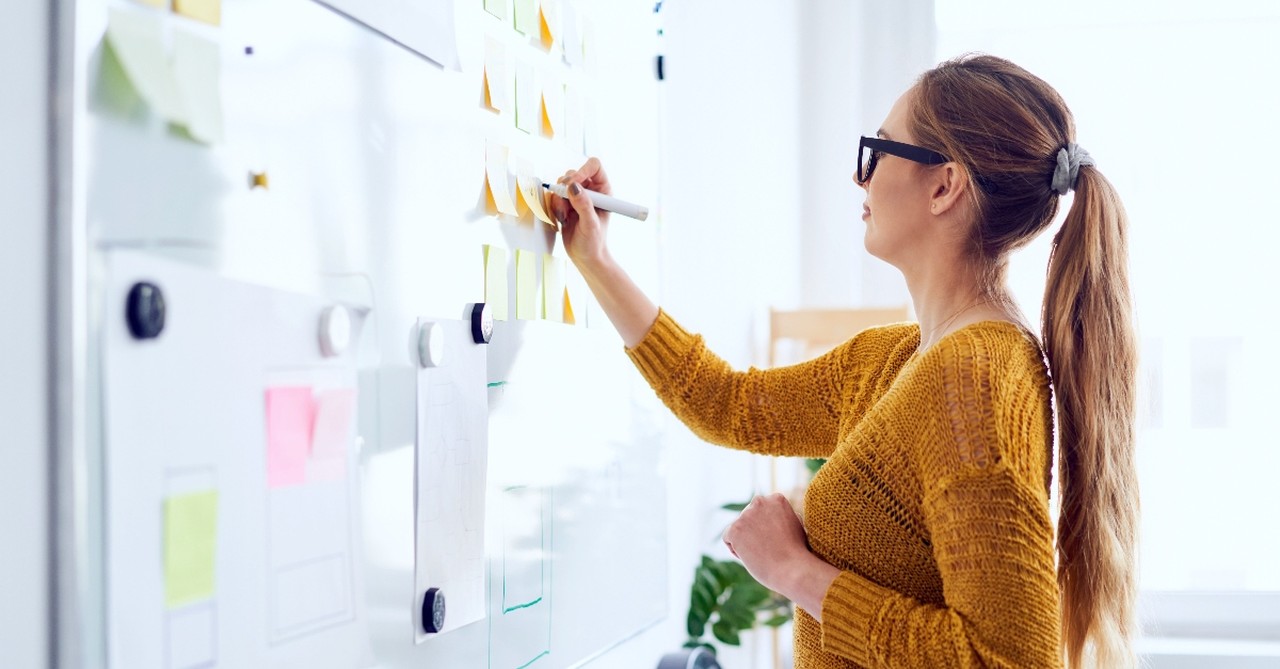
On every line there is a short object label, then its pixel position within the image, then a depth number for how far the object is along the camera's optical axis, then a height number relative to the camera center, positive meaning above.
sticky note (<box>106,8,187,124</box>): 0.67 +0.17
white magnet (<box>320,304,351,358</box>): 0.86 +0.00
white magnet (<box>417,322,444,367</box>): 1.02 -0.02
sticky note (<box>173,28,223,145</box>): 0.71 +0.17
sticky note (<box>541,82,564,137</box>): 1.31 +0.27
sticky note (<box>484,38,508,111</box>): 1.16 +0.27
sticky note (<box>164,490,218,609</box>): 0.70 -0.15
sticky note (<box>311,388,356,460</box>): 0.85 -0.08
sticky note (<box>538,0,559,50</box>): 1.31 +0.37
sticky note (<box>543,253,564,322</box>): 1.31 +0.05
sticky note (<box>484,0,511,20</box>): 1.16 +0.35
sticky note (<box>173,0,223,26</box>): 0.72 +0.21
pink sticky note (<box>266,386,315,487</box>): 0.80 -0.08
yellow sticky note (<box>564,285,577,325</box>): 1.38 +0.02
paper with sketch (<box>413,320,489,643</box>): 1.02 -0.15
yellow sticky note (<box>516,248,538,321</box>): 1.23 +0.05
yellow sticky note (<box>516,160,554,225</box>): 1.23 +0.16
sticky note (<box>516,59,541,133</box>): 1.23 +0.26
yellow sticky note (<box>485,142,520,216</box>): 1.15 +0.16
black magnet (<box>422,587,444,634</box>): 1.01 -0.27
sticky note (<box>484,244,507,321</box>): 1.15 +0.05
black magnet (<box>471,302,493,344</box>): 1.11 +0.00
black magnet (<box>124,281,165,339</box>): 0.67 +0.01
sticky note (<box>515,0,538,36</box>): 1.24 +0.36
